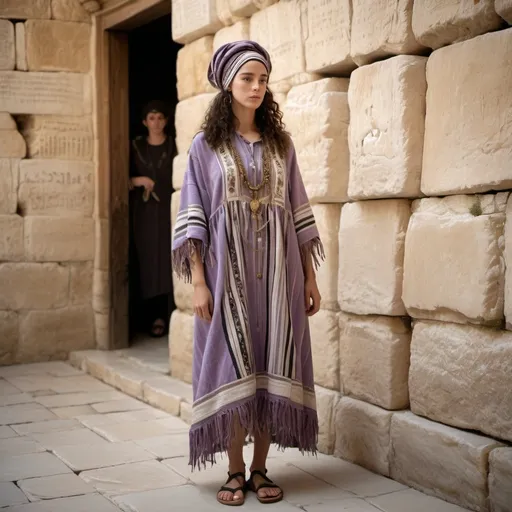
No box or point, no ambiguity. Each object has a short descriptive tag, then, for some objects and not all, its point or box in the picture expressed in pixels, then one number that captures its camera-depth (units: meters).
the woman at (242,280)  3.43
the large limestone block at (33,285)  6.65
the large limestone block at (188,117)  5.30
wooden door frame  6.76
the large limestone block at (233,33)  4.89
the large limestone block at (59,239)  6.71
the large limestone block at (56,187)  6.71
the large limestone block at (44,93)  6.63
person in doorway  7.13
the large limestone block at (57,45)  6.67
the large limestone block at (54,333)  6.74
